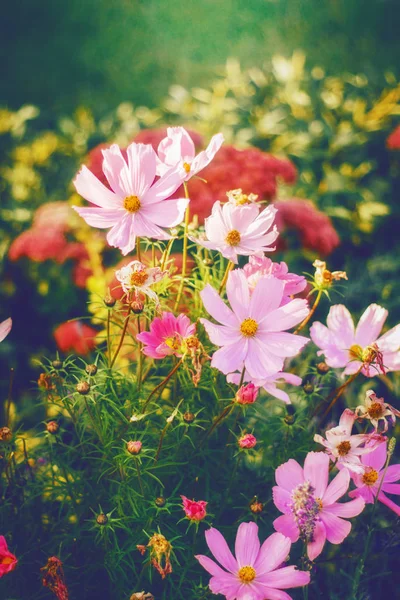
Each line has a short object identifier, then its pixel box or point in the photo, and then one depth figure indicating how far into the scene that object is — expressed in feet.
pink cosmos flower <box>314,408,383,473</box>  2.07
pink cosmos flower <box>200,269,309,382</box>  2.01
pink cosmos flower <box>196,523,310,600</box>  2.00
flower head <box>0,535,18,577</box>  1.96
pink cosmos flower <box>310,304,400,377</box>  2.36
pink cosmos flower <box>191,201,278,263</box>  2.13
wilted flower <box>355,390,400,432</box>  2.09
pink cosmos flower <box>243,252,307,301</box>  2.19
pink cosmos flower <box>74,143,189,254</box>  2.15
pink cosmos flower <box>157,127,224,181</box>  2.28
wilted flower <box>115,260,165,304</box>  2.04
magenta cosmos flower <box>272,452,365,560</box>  2.08
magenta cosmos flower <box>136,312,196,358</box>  2.06
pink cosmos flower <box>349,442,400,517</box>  2.20
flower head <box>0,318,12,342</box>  2.25
